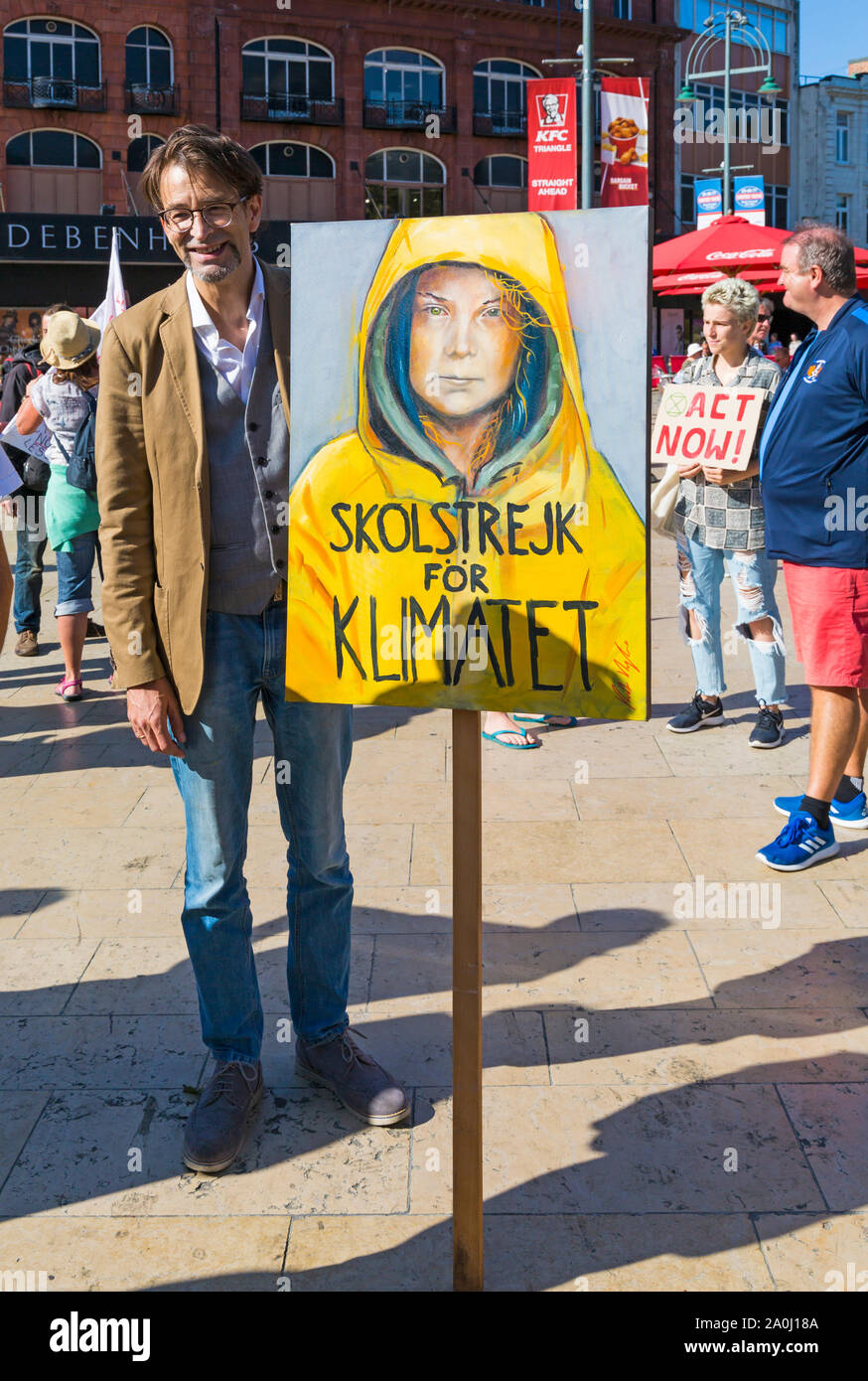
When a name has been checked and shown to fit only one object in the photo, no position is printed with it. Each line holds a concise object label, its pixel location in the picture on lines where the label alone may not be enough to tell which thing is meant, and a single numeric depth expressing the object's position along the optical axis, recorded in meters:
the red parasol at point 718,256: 13.84
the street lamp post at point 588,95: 16.17
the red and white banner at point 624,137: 17.95
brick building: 36.94
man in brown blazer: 2.76
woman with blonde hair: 5.85
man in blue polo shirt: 4.40
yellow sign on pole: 2.31
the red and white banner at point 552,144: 16.44
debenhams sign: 18.94
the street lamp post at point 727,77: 27.77
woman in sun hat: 6.85
